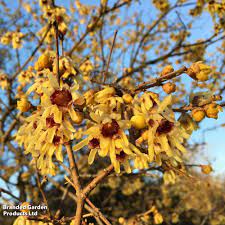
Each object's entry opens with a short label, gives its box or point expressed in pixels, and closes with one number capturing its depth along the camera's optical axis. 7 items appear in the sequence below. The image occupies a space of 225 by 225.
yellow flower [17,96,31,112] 0.16
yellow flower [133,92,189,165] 0.12
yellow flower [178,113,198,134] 0.14
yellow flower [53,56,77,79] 0.18
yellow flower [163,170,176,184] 0.23
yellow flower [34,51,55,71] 0.16
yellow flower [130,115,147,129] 0.12
